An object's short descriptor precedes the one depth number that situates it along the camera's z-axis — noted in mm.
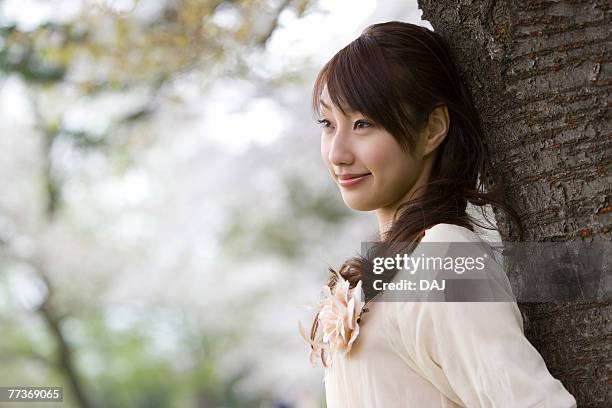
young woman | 2484
